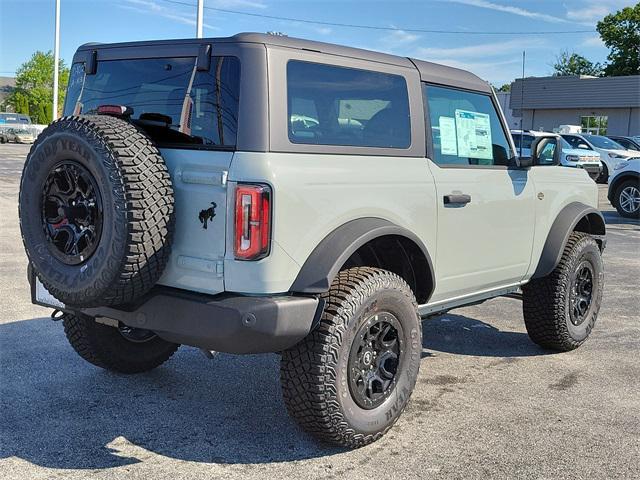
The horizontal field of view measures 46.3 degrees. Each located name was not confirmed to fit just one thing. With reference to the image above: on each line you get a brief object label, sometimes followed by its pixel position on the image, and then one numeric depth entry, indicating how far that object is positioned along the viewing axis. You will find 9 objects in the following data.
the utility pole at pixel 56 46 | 37.53
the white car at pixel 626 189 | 14.91
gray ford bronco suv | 3.34
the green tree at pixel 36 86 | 70.88
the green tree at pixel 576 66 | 68.56
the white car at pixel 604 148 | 22.95
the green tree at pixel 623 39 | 57.03
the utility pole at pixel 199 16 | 21.16
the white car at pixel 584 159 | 21.30
